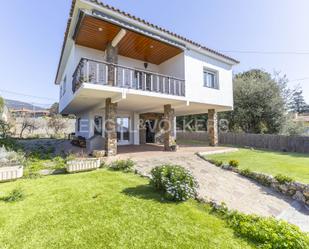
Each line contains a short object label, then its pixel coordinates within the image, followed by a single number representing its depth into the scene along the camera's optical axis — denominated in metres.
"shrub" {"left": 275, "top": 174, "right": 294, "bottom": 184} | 6.91
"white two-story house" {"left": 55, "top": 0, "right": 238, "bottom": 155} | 8.27
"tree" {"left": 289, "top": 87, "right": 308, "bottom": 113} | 51.12
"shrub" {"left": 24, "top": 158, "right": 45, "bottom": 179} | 6.47
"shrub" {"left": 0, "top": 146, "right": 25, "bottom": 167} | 6.41
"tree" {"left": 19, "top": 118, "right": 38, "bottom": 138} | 21.38
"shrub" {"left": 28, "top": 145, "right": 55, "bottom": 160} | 9.18
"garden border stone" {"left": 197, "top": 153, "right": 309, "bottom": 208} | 6.39
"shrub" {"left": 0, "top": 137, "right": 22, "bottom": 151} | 10.73
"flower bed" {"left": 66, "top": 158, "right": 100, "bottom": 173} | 7.03
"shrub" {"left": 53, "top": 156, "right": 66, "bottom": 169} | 7.38
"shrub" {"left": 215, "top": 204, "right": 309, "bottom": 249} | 3.36
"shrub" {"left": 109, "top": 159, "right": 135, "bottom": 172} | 7.55
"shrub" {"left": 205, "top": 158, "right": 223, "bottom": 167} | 9.18
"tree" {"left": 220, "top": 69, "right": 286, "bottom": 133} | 19.75
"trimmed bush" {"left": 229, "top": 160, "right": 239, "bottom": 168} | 8.69
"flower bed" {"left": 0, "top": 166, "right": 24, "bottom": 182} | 5.93
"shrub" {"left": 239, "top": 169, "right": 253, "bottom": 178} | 7.91
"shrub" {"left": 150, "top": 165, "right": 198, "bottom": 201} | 4.97
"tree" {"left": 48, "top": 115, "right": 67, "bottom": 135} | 24.03
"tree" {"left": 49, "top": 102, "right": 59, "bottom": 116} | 32.44
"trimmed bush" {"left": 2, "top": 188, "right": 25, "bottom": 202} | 4.55
